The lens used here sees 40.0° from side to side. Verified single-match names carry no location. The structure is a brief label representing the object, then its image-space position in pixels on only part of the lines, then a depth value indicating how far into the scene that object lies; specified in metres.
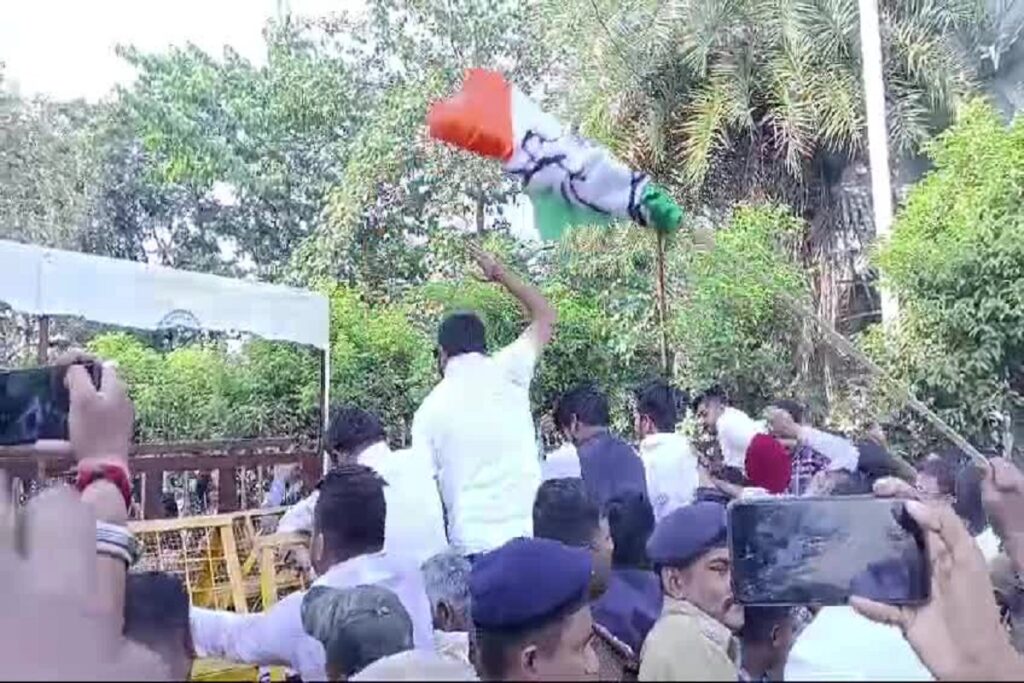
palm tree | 13.20
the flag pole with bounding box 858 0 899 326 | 12.28
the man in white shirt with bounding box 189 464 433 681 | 2.81
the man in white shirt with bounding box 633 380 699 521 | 5.31
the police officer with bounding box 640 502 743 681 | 2.75
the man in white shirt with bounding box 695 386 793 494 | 5.68
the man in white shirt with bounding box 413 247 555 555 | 4.21
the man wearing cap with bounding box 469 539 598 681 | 2.10
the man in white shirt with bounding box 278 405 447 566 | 4.02
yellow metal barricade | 4.59
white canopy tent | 6.26
